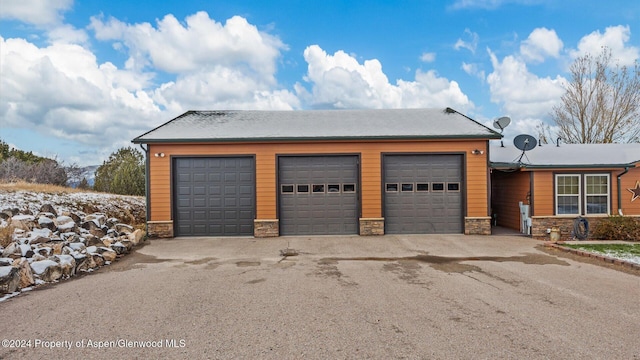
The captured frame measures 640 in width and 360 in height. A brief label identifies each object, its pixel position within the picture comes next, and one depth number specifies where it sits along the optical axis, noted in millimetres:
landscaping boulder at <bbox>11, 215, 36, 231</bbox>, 8305
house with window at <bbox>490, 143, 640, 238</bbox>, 11250
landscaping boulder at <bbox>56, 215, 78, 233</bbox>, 8930
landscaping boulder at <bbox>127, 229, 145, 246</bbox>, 9902
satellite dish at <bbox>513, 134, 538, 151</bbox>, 12045
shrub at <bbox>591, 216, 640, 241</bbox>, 10602
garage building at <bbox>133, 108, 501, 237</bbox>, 11484
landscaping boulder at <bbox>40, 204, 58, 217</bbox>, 10023
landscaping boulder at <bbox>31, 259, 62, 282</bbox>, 6309
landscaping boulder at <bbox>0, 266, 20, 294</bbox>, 5605
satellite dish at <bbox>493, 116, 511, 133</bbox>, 11970
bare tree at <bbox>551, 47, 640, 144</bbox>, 20750
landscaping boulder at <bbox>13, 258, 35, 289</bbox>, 5996
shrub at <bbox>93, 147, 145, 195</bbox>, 20672
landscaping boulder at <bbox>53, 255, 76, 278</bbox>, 6698
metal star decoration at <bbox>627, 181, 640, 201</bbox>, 11344
